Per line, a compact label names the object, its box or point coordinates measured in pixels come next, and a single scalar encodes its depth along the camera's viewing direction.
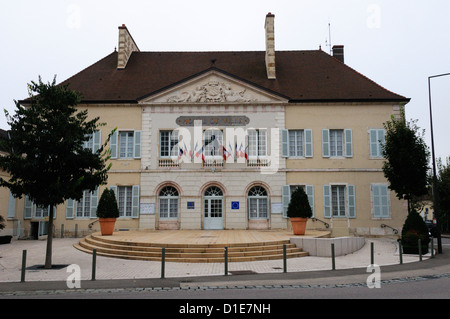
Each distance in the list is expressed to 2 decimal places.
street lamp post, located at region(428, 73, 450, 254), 15.66
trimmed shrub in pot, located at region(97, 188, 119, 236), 17.59
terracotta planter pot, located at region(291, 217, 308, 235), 16.53
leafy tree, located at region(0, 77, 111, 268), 12.16
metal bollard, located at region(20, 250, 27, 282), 9.95
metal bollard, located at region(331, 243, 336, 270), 11.55
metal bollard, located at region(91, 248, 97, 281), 10.29
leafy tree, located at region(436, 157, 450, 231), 31.72
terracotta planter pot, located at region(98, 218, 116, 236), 17.56
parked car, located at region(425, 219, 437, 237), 27.13
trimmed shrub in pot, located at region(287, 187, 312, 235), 16.50
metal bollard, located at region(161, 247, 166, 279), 10.34
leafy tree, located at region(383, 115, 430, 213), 17.44
